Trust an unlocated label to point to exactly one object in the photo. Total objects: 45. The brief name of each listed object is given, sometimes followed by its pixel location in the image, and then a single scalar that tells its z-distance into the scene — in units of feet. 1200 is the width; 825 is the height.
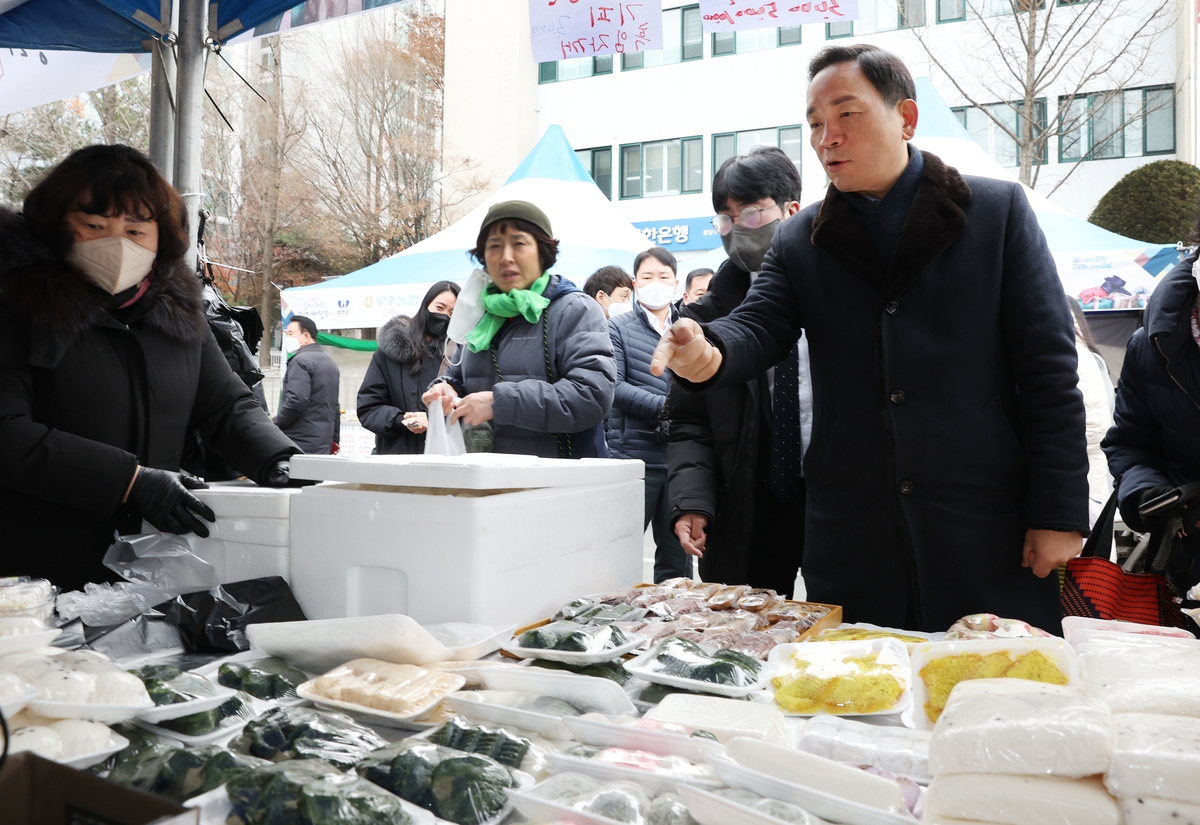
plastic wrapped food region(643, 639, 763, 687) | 4.17
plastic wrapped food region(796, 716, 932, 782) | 3.26
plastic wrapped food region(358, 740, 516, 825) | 2.91
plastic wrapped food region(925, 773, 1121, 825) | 2.63
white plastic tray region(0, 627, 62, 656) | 3.86
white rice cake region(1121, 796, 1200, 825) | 2.52
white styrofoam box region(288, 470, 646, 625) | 4.89
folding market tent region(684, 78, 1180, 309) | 21.84
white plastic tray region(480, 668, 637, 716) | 3.82
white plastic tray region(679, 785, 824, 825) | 2.68
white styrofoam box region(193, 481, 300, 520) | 5.68
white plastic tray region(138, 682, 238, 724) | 3.42
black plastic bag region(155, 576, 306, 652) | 4.92
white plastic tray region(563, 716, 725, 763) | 3.20
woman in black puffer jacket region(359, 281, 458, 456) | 13.64
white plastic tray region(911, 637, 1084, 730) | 3.66
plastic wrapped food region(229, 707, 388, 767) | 3.26
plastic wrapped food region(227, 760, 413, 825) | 2.69
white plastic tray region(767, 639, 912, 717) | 4.15
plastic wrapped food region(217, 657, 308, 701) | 4.01
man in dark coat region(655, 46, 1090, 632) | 5.75
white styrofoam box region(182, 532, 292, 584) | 5.67
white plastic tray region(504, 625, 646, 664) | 4.36
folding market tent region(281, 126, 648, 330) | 25.35
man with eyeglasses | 7.32
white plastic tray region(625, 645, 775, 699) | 4.06
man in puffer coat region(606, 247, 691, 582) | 12.58
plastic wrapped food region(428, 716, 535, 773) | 3.29
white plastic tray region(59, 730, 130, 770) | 3.03
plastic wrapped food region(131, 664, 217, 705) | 3.53
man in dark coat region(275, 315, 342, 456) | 20.86
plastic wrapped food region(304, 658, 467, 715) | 3.75
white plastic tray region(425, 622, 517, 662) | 4.42
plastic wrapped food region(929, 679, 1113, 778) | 2.68
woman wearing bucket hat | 8.65
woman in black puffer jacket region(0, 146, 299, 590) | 6.15
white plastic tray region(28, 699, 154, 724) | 3.20
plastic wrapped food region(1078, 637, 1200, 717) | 3.03
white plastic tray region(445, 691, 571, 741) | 3.53
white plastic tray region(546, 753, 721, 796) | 2.99
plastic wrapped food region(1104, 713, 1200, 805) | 2.55
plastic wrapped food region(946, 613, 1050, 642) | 4.50
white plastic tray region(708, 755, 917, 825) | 2.76
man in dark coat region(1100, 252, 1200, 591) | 7.43
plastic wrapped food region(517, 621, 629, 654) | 4.47
